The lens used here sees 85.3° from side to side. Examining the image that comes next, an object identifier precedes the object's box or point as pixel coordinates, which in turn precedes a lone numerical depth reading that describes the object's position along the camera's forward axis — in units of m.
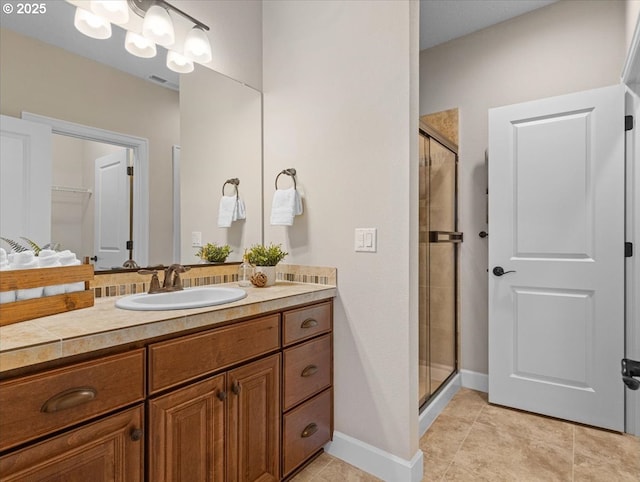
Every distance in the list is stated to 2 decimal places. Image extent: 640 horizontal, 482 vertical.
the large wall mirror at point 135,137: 1.34
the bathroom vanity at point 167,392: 0.83
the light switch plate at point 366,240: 1.69
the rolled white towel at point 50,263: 1.09
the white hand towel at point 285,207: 1.91
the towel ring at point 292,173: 2.00
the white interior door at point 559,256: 2.04
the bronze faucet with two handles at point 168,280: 1.54
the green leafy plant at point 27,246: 1.25
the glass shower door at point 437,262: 2.10
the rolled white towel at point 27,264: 1.02
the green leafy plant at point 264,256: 1.87
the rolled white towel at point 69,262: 1.15
